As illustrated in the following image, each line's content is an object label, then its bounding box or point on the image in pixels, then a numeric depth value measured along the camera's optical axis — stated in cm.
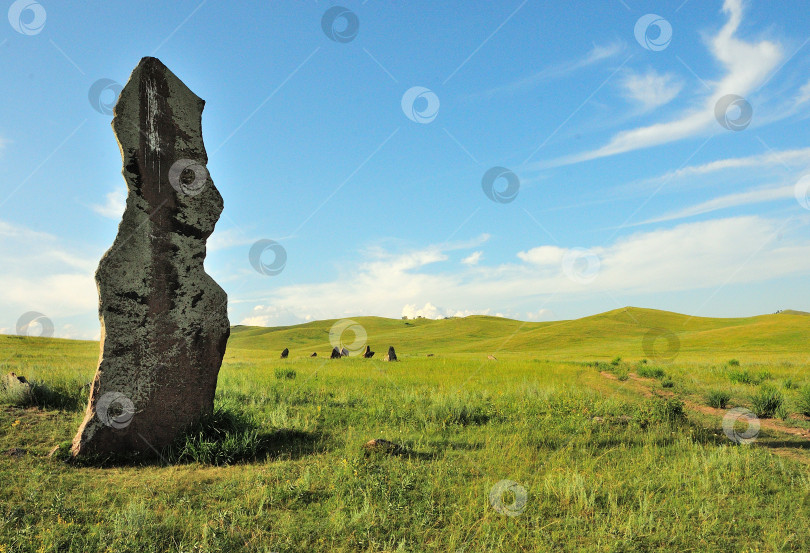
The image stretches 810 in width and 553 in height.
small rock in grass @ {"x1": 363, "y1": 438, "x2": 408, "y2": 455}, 790
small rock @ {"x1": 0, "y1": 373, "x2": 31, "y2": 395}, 1055
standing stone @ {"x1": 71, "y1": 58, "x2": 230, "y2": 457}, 811
